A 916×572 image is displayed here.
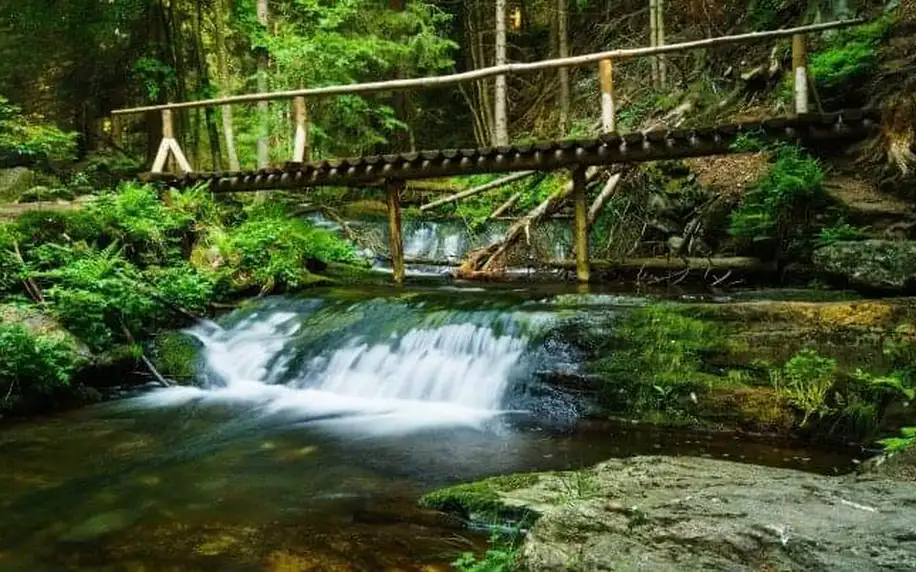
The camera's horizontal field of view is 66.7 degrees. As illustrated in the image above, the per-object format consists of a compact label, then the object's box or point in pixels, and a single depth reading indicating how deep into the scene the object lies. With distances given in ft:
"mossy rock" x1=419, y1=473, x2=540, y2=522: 13.14
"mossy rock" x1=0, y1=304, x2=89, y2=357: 25.54
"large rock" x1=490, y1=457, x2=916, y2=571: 8.01
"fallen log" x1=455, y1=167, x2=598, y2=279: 39.63
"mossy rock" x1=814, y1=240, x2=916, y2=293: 22.53
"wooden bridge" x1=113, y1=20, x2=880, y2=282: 29.76
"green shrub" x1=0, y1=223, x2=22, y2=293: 28.43
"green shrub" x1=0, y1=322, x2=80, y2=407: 23.56
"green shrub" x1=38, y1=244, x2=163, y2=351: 27.20
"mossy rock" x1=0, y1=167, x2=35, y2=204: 43.61
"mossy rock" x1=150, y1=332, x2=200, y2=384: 28.63
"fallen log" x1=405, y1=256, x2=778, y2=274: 32.32
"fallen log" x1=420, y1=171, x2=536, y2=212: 41.55
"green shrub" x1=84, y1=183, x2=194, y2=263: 34.17
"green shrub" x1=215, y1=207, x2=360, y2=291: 37.42
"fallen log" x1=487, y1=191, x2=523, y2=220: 44.80
